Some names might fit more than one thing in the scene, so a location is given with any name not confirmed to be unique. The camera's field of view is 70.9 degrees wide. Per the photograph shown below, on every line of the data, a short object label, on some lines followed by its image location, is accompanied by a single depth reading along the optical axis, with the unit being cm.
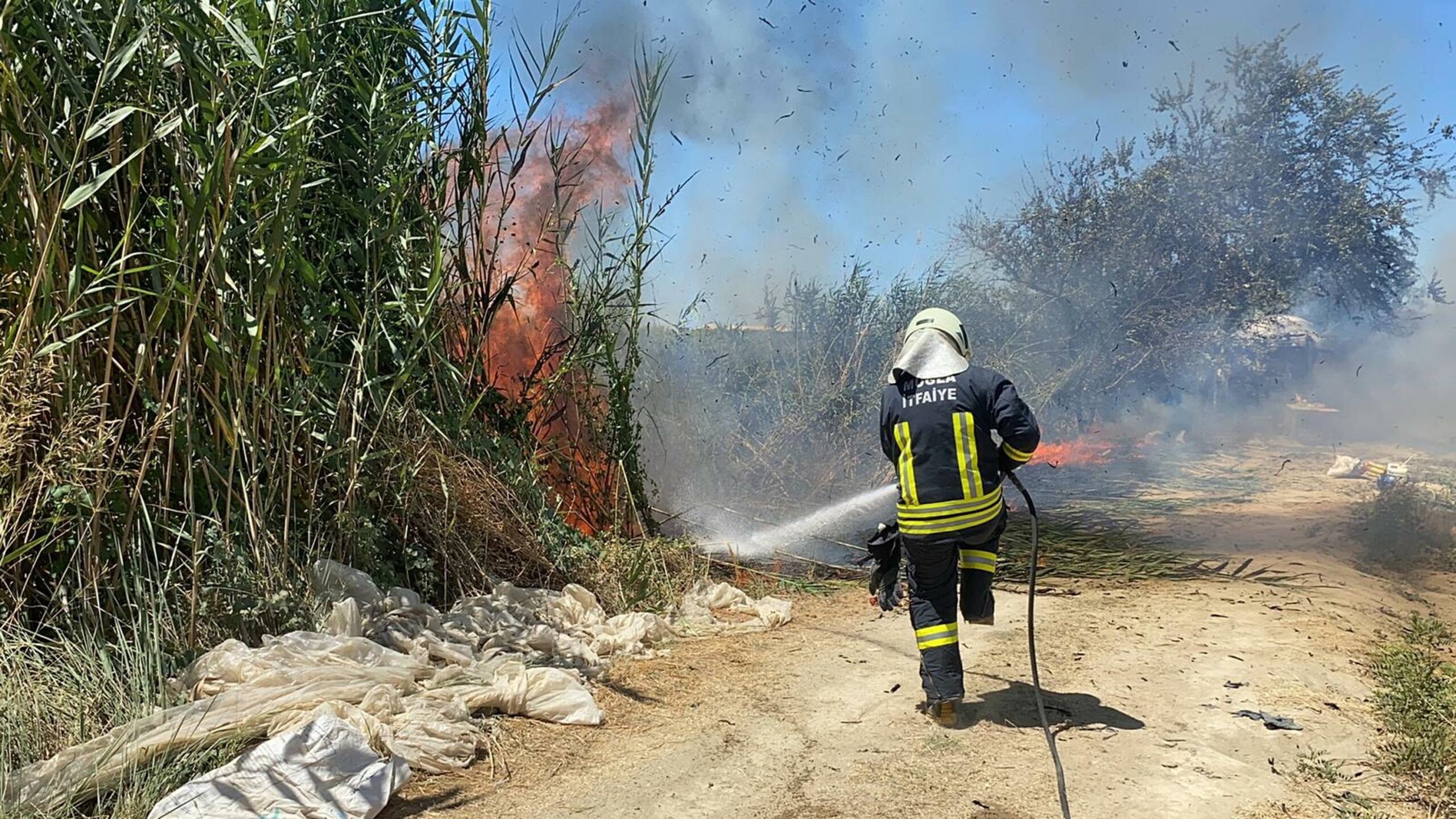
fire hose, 347
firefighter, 425
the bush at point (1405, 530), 796
